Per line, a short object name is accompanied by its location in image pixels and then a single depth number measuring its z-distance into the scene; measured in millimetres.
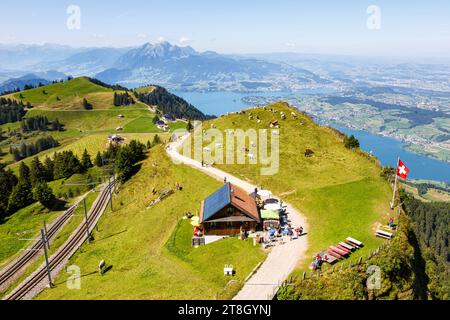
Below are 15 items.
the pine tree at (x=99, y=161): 128875
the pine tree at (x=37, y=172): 115538
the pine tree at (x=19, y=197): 96375
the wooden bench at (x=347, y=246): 43531
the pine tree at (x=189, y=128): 122200
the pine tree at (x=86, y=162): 126594
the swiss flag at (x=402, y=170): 51488
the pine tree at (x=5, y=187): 95950
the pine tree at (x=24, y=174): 113900
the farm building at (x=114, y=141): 193250
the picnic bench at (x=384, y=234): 45906
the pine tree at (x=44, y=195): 91938
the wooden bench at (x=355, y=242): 44616
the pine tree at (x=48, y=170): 121625
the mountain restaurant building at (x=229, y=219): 52438
